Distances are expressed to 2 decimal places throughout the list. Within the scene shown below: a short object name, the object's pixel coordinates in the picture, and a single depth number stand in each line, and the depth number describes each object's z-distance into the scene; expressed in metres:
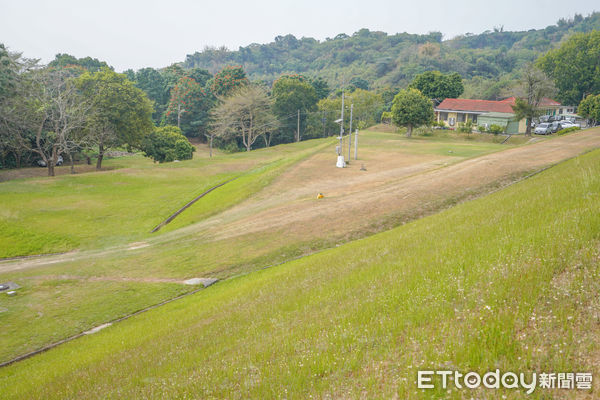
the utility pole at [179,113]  96.94
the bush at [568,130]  58.10
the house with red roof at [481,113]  78.38
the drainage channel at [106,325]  13.78
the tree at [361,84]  132.38
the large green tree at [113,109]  54.03
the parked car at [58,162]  64.23
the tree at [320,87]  107.62
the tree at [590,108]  69.31
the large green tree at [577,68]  88.00
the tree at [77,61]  115.06
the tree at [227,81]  99.38
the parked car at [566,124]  68.26
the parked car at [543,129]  68.81
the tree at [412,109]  72.12
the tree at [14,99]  36.77
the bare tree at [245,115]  80.62
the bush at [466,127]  73.31
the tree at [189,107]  98.62
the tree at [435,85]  92.19
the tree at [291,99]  92.75
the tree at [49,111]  45.34
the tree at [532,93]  66.31
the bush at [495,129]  70.19
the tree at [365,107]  97.20
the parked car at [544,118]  86.41
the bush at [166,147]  69.25
